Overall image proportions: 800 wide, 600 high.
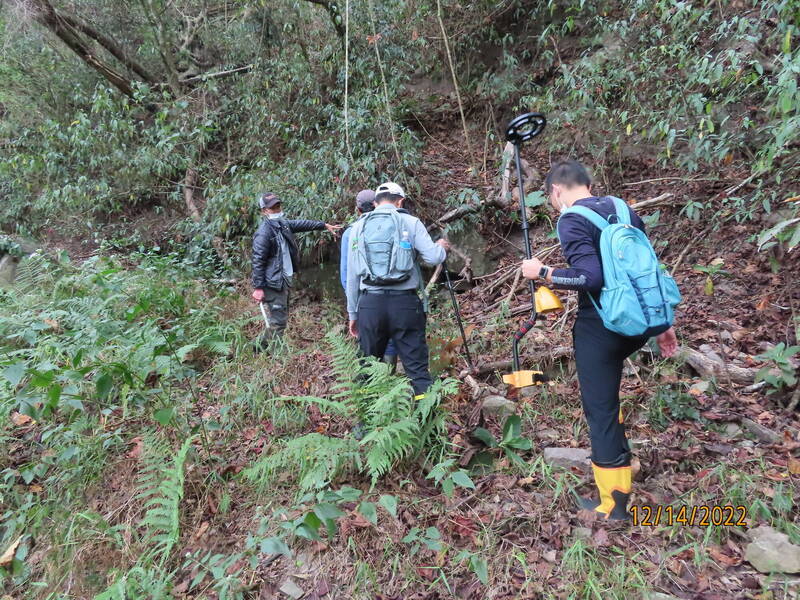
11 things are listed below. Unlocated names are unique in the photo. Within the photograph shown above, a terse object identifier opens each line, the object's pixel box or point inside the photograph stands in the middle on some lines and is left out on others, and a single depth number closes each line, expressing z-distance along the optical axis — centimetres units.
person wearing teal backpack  252
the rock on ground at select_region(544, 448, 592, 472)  332
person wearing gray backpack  362
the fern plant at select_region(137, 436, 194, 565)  321
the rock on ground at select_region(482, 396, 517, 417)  392
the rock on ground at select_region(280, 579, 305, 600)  285
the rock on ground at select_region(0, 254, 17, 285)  870
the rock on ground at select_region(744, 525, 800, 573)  236
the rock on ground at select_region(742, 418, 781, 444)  327
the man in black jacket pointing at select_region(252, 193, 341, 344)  548
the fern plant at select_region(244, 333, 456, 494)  323
